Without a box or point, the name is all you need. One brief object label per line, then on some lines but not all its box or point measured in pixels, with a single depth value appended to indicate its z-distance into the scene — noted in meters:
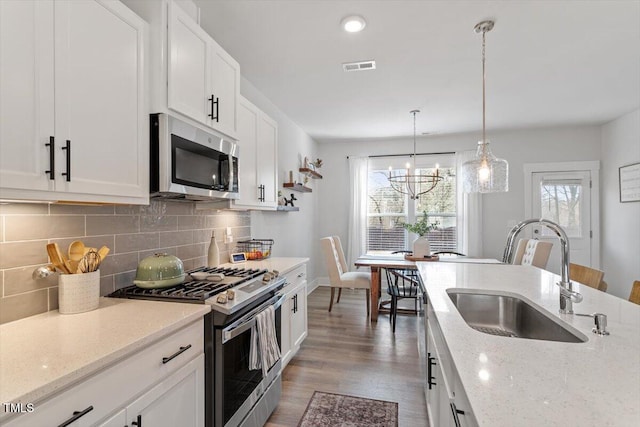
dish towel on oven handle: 1.76
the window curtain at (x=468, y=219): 5.20
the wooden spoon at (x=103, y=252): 1.45
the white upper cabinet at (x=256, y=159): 2.52
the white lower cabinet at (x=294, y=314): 2.52
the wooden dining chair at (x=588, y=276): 2.44
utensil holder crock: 1.33
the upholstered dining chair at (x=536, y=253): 3.75
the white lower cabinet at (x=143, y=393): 0.86
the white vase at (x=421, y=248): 4.22
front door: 4.94
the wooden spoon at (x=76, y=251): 1.39
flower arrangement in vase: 4.14
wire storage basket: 3.00
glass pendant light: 2.46
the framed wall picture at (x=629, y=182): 4.10
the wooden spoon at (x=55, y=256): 1.32
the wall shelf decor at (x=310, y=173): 4.79
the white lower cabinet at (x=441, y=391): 0.90
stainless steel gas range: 1.49
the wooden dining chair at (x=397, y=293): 3.56
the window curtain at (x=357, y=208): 5.71
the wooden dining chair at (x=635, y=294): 1.82
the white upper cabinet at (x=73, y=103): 1.01
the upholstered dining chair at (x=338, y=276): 4.04
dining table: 3.80
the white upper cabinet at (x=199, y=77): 1.65
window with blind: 5.46
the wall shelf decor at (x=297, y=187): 4.26
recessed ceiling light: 2.23
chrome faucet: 1.24
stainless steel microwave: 1.59
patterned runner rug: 2.05
